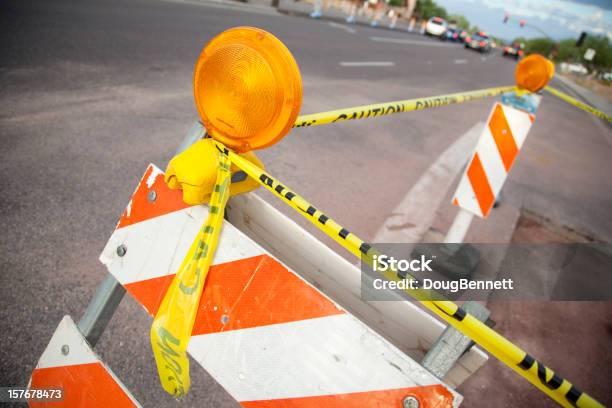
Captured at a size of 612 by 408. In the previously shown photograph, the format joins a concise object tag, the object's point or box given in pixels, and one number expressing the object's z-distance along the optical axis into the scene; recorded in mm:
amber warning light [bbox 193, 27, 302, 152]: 774
